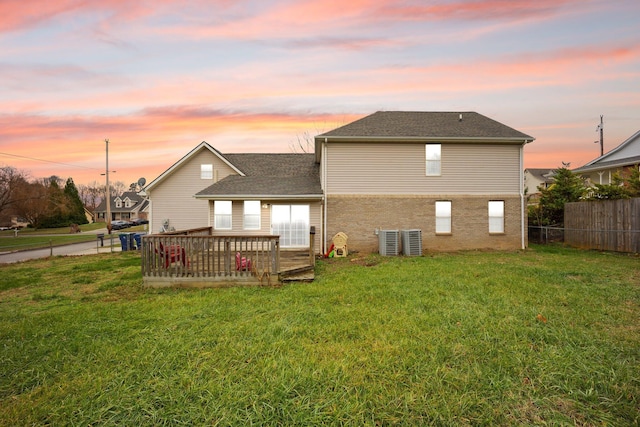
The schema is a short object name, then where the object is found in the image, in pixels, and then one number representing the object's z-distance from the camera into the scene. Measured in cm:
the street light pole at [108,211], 3559
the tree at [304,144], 3666
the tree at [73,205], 5559
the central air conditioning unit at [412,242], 1495
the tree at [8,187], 3928
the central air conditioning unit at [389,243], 1504
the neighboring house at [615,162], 2268
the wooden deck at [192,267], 889
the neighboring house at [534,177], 6238
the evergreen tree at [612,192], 1512
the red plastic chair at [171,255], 895
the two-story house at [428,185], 1582
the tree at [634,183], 1540
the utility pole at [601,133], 3868
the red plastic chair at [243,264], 905
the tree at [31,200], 4132
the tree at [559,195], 1809
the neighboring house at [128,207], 7900
